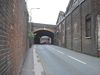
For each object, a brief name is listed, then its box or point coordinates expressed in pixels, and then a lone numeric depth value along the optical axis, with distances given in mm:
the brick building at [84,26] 8420
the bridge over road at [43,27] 23838
